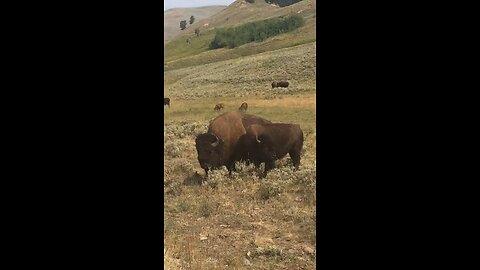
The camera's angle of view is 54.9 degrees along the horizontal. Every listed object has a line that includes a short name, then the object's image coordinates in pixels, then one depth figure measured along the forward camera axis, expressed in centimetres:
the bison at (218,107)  2778
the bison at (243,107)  2742
